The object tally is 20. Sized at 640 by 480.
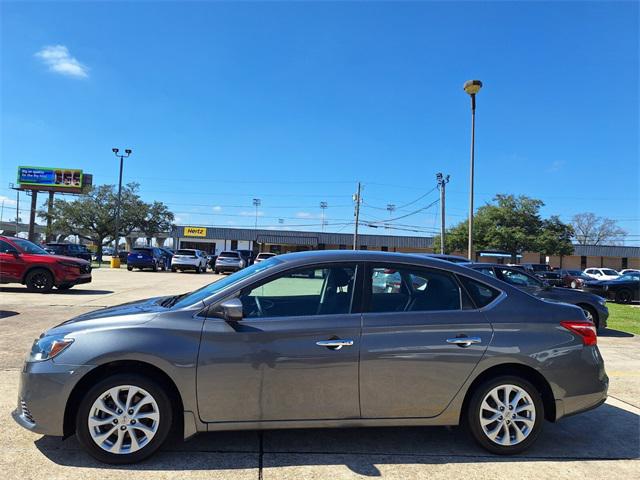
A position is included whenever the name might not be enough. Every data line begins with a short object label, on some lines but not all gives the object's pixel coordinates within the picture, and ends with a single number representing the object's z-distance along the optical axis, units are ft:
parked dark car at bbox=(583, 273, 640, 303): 63.37
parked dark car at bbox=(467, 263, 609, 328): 32.40
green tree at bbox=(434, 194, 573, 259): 141.18
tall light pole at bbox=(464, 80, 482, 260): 55.93
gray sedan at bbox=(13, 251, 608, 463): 11.17
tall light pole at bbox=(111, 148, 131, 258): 129.68
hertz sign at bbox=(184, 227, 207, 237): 213.25
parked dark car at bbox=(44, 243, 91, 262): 102.12
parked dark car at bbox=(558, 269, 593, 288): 57.31
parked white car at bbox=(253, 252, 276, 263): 104.73
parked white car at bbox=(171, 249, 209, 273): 107.24
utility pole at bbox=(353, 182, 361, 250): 179.03
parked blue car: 104.47
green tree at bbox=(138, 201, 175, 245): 181.34
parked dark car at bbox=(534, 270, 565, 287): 68.84
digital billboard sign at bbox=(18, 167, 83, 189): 184.75
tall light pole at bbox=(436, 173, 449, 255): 124.31
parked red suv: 44.96
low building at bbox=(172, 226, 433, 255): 213.25
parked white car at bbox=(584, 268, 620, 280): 104.54
